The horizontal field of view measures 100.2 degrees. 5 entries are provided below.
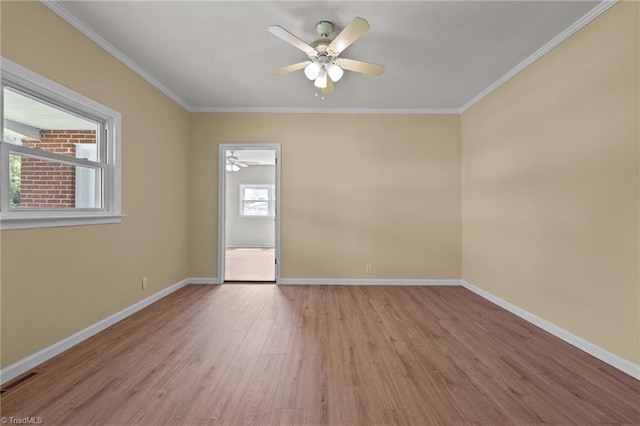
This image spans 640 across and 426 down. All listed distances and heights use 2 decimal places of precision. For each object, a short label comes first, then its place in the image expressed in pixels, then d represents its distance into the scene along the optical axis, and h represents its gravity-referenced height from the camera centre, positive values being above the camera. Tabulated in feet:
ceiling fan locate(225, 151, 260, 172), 22.65 +4.77
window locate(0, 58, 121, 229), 5.89 +1.48
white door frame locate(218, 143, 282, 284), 13.29 +0.93
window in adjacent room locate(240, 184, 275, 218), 27.63 +1.33
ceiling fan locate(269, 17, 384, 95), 6.46 +4.36
